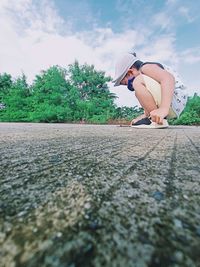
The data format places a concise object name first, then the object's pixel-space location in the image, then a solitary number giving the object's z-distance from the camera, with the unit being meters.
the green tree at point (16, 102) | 9.76
